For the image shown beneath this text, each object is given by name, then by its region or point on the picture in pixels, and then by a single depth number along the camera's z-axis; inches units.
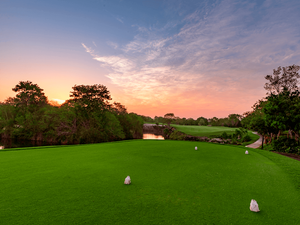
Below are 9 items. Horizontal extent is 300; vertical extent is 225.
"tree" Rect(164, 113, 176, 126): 2262.8
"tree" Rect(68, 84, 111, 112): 946.7
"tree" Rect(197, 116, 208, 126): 2963.1
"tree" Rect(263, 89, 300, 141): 473.4
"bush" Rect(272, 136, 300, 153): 458.3
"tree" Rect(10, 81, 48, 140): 959.6
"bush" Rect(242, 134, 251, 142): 957.6
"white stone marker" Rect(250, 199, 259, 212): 95.6
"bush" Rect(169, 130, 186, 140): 1221.9
